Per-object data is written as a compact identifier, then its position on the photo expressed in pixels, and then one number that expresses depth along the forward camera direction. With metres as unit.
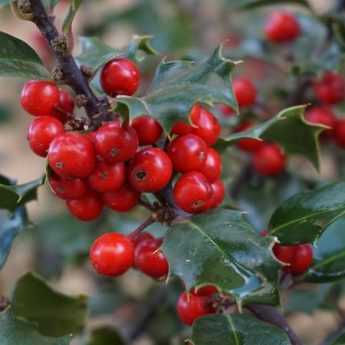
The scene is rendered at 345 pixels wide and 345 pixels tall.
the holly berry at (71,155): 0.24
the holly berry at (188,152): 0.24
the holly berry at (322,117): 0.34
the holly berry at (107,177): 0.24
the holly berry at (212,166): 0.25
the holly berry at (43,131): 0.24
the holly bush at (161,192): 0.24
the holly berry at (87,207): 0.25
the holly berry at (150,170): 0.24
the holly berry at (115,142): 0.24
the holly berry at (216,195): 0.26
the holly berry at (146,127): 0.24
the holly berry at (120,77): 0.25
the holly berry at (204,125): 0.25
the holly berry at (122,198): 0.25
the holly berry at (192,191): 0.24
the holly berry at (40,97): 0.24
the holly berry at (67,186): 0.25
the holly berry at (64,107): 0.25
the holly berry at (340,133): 0.34
